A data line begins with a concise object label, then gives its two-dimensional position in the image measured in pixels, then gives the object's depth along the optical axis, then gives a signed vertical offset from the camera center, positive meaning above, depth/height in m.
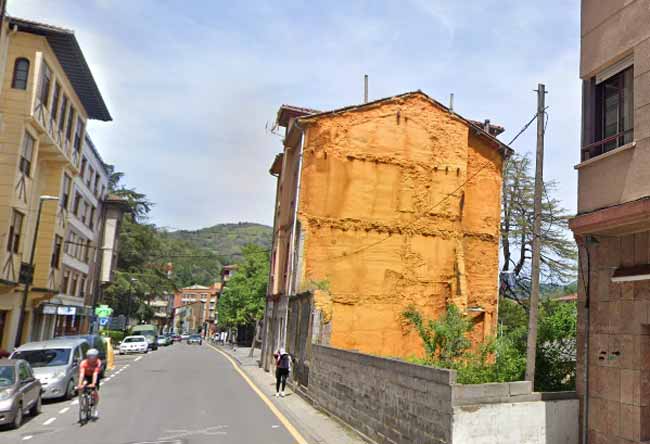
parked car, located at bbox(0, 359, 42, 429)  11.64 -2.32
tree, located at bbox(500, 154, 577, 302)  30.75 +4.97
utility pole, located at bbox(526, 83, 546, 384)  9.76 +1.47
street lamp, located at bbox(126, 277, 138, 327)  60.19 +0.10
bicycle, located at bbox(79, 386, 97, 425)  12.99 -2.57
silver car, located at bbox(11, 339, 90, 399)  16.30 -2.28
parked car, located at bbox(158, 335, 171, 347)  68.21 -5.58
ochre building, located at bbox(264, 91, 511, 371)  23.75 +3.96
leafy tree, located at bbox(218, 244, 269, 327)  57.22 +1.38
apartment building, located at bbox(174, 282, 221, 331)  146.00 -0.54
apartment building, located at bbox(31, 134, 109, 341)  36.50 +2.67
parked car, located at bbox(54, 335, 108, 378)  23.34 -2.25
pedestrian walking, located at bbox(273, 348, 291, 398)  18.31 -2.09
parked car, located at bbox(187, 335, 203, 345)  85.89 -6.30
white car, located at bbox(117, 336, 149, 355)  45.03 -4.13
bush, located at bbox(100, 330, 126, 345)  57.16 -4.45
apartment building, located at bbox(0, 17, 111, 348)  26.39 +7.18
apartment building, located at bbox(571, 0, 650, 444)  7.65 +1.46
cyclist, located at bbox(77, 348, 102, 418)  13.02 -1.92
